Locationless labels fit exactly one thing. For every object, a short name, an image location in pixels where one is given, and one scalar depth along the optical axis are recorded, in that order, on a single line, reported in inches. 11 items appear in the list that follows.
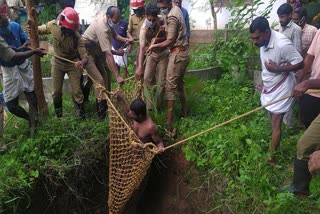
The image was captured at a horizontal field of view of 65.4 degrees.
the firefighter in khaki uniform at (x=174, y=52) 121.7
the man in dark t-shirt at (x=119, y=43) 172.6
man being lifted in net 107.3
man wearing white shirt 93.9
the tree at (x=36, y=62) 118.6
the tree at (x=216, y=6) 272.6
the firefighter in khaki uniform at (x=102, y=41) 125.6
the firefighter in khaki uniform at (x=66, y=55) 122.1
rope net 97.4
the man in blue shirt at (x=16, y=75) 115.6
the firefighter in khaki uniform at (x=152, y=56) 124.2
